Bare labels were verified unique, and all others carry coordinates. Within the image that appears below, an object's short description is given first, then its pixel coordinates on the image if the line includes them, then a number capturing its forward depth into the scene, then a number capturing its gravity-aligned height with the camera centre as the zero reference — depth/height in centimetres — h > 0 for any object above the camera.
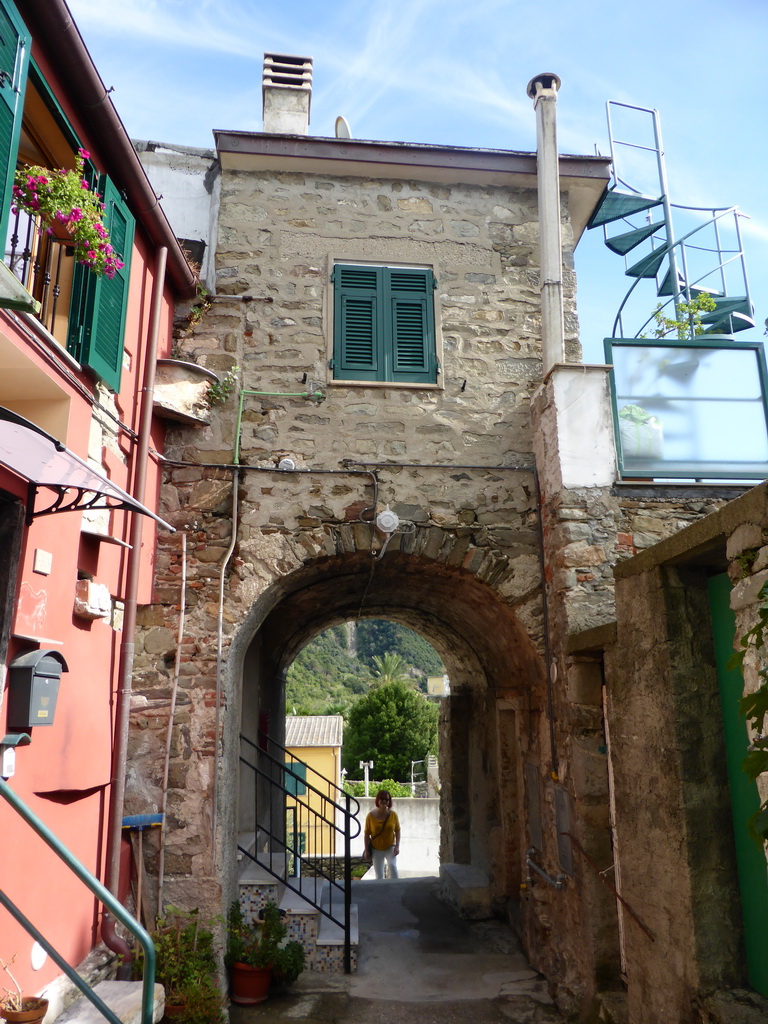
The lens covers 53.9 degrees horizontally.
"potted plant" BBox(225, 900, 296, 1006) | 538 -166
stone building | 538 +189
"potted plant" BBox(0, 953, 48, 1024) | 329 -123
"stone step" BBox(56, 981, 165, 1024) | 363 -139
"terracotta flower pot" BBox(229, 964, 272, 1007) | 538 -182
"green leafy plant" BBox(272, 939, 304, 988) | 549 -174
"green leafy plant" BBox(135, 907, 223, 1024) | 470 -154
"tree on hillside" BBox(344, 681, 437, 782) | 2920 -54
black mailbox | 351 +14
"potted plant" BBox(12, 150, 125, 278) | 383 +258
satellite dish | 725 +547
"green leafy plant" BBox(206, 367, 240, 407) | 598 +254
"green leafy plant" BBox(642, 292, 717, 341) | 675 +347
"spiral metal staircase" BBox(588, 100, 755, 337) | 811 +499
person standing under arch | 991 -147
